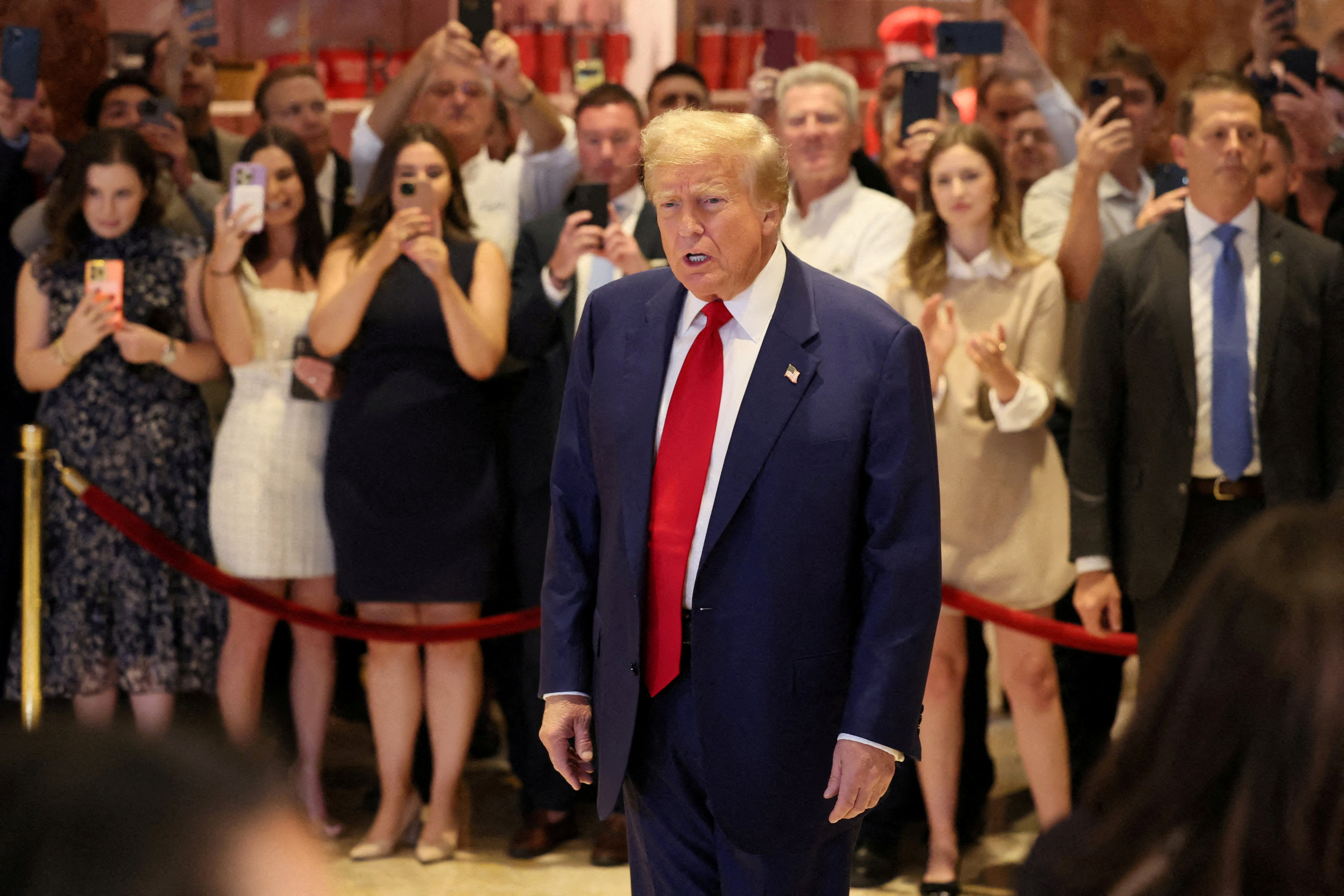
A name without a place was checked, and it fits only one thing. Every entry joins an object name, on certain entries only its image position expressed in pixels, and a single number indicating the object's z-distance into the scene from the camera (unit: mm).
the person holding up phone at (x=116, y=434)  8109
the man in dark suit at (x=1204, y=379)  6820
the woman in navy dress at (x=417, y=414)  8023
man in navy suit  4660
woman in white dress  8164
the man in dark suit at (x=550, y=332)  8148
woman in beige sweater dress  7531
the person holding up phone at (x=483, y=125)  9039
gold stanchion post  7863
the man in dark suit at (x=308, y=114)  9711
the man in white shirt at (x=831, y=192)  8187
